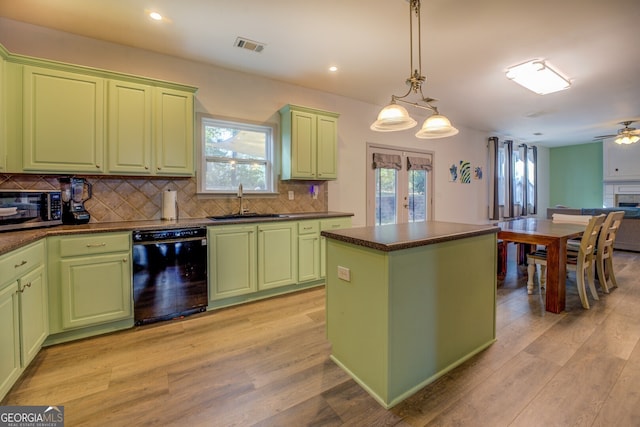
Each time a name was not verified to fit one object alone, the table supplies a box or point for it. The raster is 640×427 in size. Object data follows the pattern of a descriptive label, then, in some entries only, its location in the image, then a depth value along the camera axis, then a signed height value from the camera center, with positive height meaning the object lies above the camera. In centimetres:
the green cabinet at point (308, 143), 376 +90
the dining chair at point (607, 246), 337 -44
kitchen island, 169 -59
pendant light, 228 +74
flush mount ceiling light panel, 331 +161
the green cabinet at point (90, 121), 238 +82
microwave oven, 214 +2
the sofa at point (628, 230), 558 -40
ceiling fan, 556 +144
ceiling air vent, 291 +171
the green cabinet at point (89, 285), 231 -62
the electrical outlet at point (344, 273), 190 -42
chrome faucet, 360 +15
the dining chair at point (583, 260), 302 -57
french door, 499 +46
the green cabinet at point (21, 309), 167 -65
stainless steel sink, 333 -7
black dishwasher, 262 -59
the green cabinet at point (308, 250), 357 -50
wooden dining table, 293 -43
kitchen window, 353 +70
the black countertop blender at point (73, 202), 263 +8
